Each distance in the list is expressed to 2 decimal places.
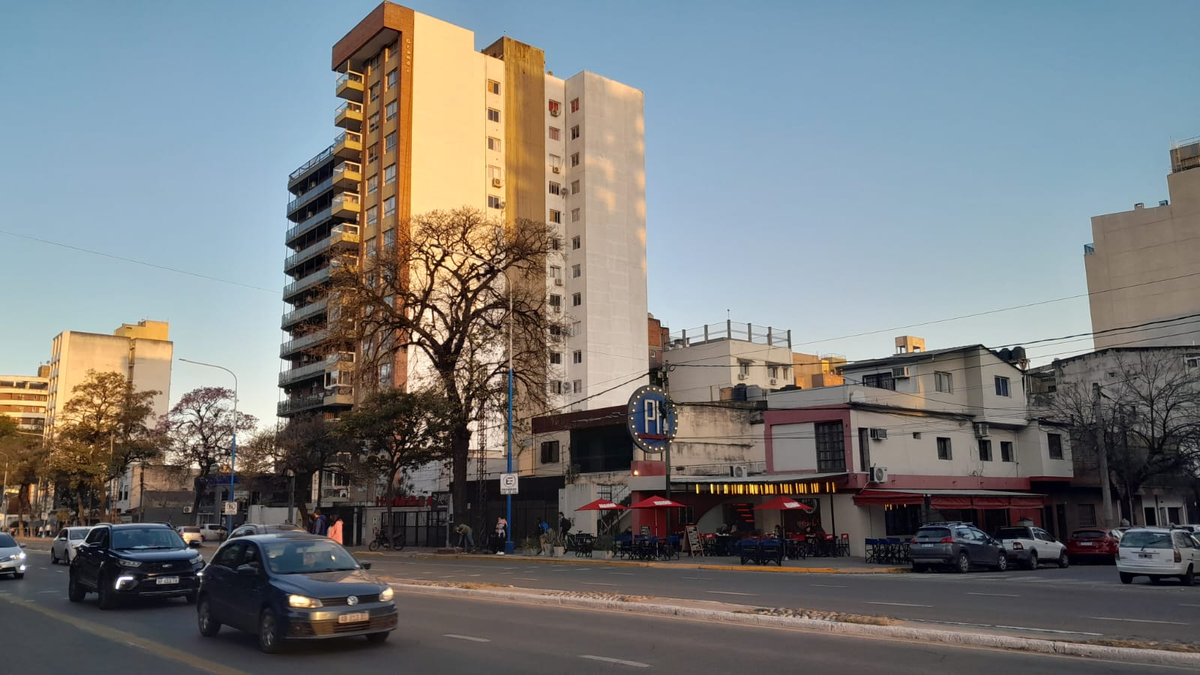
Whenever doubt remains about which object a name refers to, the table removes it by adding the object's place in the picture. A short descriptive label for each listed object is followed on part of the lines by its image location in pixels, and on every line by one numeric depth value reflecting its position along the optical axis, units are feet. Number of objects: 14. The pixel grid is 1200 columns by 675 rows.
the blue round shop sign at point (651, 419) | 128.67
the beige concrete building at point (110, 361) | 434.30
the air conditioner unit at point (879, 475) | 126.21
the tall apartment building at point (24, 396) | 559.51
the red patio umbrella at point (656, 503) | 121.60
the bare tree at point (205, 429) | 223.30
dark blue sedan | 36.70
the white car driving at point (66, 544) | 109.29
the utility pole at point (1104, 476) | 132.46
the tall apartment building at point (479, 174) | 250.78
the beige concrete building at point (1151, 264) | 230.89
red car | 119.24
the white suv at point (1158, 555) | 77.36
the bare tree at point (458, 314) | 133.80
